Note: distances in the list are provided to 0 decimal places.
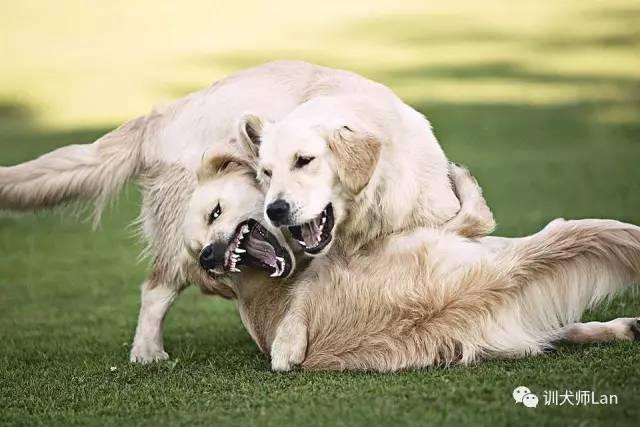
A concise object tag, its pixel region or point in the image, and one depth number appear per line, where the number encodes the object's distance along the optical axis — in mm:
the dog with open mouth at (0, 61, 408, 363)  11055
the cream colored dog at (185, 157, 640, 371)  9141
